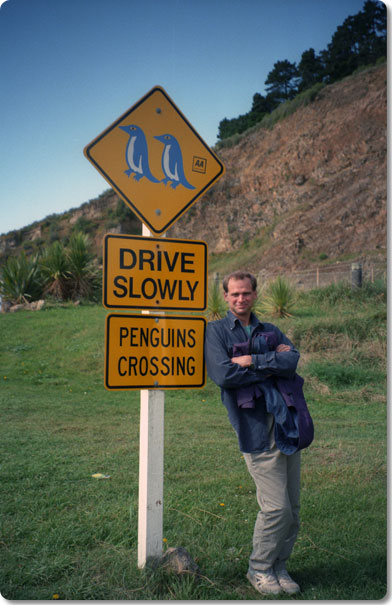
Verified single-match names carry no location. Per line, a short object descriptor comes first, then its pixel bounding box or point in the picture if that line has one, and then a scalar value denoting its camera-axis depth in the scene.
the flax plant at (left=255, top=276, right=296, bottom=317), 12.77
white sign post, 2.77
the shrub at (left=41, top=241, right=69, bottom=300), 17.09
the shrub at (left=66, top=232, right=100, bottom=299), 17.02
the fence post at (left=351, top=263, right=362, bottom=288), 14.57
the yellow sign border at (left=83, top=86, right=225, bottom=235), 2.73
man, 2.73
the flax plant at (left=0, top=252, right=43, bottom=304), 17.08
